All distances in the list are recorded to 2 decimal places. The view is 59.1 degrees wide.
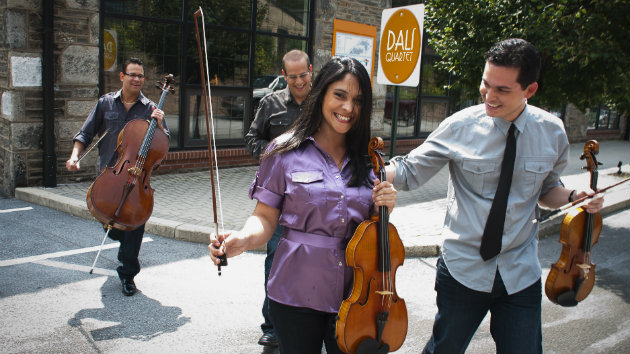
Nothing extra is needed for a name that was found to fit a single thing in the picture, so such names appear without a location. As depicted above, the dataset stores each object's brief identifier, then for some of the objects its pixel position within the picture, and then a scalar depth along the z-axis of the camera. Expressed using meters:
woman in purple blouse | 2.29
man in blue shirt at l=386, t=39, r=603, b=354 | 2.54
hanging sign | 6.16
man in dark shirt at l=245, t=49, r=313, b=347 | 4.03
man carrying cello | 4.73
